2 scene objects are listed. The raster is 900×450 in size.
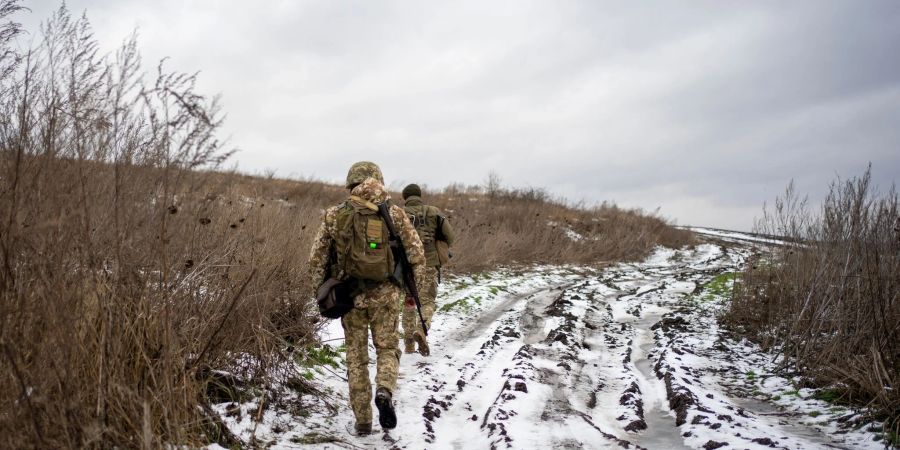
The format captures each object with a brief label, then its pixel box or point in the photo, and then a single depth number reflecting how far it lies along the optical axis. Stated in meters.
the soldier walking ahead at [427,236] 6.62
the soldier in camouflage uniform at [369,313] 4.11
